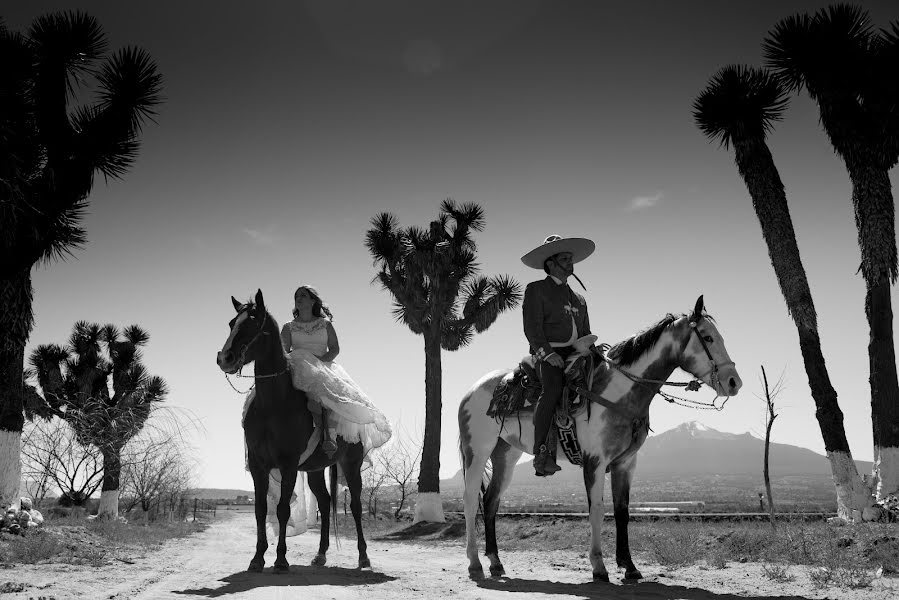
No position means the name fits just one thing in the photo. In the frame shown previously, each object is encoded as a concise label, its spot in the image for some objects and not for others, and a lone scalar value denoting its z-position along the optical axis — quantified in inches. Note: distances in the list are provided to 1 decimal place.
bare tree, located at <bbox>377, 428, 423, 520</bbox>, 1327.5
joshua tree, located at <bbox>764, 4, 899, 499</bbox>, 460.8
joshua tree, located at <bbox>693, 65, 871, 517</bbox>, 483.8
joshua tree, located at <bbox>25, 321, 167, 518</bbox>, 1182.3
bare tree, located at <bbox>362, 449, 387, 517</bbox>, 1403.2
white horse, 247.3
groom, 271.6
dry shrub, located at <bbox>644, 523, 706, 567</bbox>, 313.7
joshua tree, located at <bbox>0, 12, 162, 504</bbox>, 477.1
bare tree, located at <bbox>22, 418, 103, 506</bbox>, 787.5
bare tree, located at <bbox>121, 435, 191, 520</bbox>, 1159.2
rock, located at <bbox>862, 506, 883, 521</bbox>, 440.1
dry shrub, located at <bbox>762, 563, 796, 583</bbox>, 251.1
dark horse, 278.4
